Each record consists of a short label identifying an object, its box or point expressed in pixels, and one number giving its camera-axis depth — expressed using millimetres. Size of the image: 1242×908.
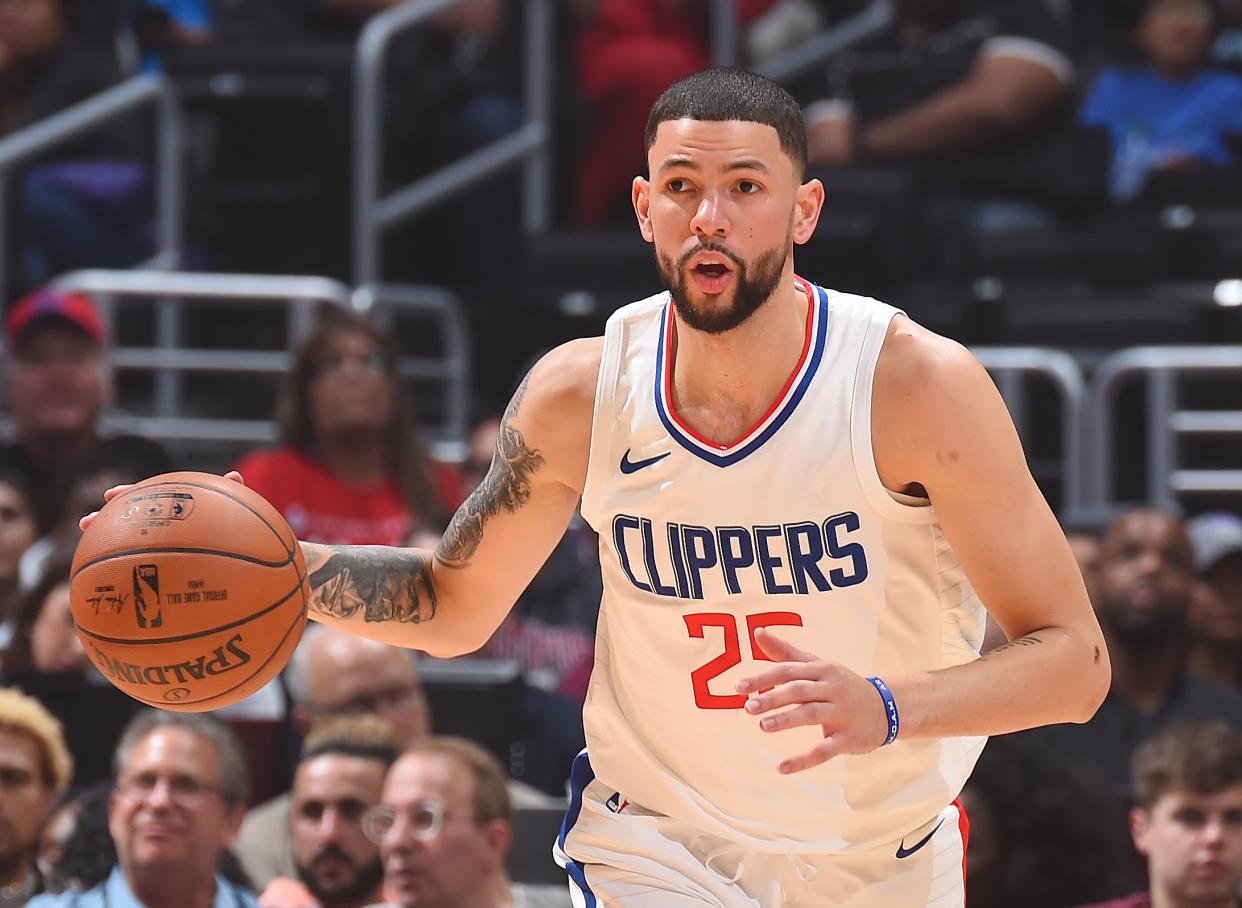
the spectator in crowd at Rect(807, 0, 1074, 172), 17766
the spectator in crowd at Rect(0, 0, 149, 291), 18297
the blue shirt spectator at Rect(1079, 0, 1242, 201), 18375
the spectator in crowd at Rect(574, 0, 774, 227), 19172
